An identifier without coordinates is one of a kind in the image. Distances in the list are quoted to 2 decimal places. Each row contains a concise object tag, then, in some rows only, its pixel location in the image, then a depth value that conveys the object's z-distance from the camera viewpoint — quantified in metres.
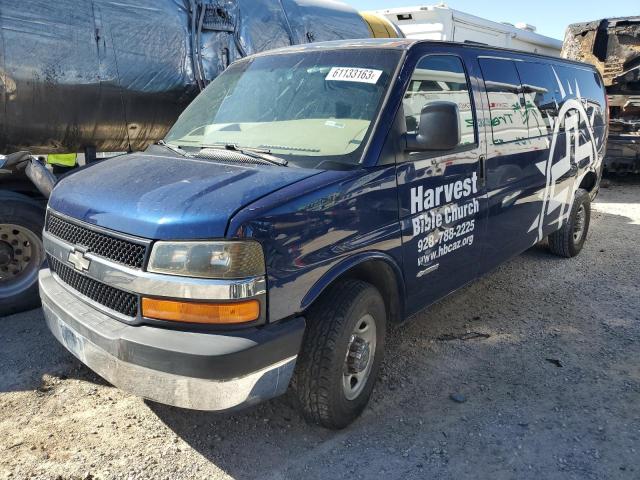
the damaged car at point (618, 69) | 10.91
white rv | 10.12
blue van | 2.45
